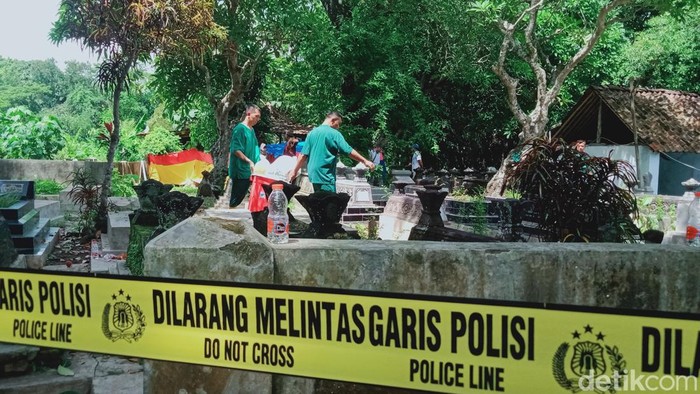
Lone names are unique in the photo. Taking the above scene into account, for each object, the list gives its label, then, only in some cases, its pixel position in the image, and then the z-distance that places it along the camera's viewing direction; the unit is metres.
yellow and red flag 25.31
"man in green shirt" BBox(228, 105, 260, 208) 6.97
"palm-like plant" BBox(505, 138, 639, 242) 5.55
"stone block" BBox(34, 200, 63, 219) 11.02
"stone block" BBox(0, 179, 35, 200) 7.90
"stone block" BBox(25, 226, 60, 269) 6.71
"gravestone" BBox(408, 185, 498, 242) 5.98
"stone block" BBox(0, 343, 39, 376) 3.72
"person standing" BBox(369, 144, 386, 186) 19.22
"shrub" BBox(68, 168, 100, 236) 9.95
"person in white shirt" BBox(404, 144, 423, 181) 20.23
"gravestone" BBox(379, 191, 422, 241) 9.92
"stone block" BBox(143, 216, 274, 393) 3.12
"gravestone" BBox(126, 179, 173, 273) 6.27
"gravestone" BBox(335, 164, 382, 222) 12.25
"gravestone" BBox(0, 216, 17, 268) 5.06
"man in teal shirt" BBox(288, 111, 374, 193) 6.46
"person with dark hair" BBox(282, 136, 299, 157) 17.38
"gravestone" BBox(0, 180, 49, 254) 6.88
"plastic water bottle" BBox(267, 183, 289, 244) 3.51
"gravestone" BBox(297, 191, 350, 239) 5.41
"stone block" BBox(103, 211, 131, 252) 8.05
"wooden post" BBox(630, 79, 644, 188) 16.29
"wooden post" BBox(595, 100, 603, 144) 18.56
